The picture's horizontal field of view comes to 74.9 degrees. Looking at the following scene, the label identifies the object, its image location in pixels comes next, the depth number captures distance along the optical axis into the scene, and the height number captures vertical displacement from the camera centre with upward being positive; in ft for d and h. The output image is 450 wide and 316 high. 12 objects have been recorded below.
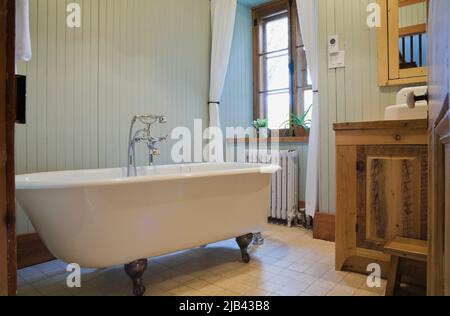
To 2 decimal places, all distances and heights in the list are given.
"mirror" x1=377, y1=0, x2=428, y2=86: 6.46 +2.54
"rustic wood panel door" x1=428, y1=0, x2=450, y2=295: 1.45 +0.00
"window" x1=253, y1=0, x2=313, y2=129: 10.39 +3.30
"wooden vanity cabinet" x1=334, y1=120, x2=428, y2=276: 5.15 -0.63
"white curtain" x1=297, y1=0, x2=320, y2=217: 8.00 +1.46
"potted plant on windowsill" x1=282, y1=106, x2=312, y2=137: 9.71 +0.98
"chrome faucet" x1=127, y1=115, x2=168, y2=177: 7.14 +0.27
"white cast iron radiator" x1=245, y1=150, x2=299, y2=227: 9.23 -1.01
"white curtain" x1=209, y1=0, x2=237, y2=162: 9.96 +3.64
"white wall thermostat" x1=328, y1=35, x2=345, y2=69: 7.49 +2.57
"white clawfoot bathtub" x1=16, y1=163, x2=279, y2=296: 4.44 -0.96
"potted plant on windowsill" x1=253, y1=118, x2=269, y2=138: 10.79 +1.03
